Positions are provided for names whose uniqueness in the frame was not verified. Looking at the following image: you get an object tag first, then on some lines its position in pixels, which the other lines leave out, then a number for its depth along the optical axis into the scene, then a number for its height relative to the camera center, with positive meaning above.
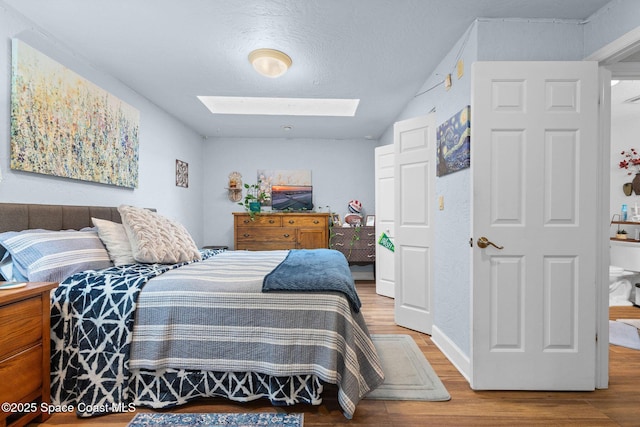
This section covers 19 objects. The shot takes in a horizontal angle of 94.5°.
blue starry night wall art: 2.02 +0.47
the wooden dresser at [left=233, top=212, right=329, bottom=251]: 4.59 -0.39
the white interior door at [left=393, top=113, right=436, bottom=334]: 2.78 -0.14
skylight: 3.90 +1.37
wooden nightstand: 1.30 -0.67
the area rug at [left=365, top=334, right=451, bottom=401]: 1.80 -1.15
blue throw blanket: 1.62 -0.41
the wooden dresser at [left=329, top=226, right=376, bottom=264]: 4.61 -0.57
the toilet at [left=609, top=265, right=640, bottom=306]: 3.55 -0.97
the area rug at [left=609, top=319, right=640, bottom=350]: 2.50 -1.17
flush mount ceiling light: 2.33 +1.18
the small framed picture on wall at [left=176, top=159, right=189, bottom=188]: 4.15 +0.49
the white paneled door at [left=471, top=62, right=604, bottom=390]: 1.83 -0.12
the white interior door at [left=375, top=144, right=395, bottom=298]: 3.88 -0.10
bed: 1.57 -0.72
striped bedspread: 1.56 -0.66
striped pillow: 1.65 -0.27
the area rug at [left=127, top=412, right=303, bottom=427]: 1.53 -1.12
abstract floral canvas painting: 1.95 +0.66
